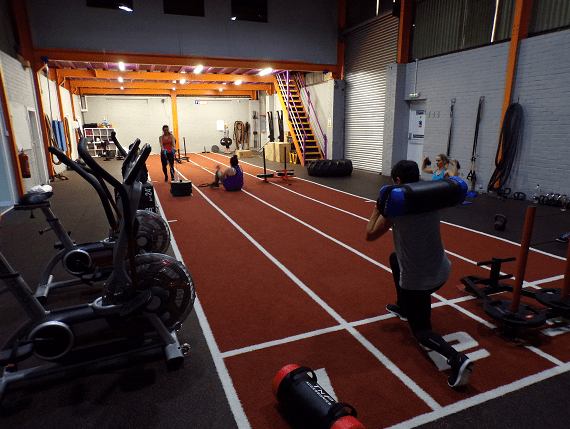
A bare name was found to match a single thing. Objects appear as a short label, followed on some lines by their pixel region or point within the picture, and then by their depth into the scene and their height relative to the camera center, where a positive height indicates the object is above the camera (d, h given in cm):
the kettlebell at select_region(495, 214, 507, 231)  600 -156
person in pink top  1119 -64
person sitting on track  947 -130
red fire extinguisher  907 -92
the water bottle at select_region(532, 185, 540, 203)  824 -149
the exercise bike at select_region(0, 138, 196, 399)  251 -137
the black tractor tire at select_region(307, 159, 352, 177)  1216 -135
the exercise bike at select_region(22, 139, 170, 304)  375 -130
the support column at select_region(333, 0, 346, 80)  1344 +301
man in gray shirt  250 -94
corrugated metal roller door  1233 +142
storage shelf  2092 -70
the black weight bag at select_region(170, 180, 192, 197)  903 -147
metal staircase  1562 +41
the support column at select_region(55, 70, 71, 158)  1529 +64
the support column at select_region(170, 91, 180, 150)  2238 +81
